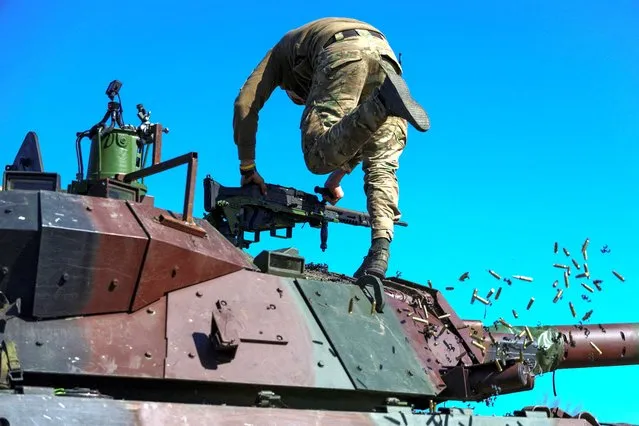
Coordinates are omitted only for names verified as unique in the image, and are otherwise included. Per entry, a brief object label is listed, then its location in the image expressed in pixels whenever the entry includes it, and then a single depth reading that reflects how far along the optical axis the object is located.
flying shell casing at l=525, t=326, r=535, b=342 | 10.70
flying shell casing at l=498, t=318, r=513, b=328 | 10.81
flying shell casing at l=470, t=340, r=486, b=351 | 10.27
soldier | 9.27
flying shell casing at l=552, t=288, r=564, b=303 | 10.40
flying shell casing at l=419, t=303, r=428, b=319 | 10.12
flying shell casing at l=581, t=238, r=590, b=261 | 10.64
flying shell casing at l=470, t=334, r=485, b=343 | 10.40
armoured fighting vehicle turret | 6.93
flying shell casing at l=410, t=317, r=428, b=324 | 9.75
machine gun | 13.47
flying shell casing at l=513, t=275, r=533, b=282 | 10.75
